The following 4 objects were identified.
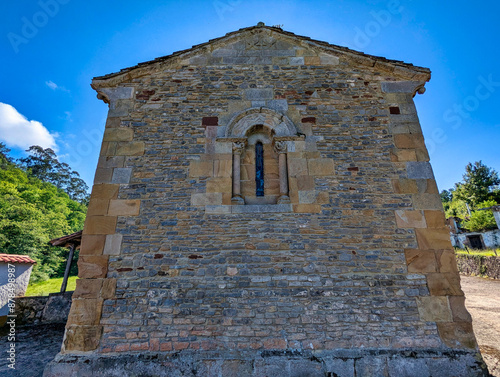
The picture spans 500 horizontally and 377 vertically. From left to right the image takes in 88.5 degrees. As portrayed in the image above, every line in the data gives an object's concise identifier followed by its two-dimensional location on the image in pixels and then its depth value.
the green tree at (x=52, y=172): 41.75
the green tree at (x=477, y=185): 32.44
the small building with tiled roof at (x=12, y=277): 7.47
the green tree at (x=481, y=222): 25.51
